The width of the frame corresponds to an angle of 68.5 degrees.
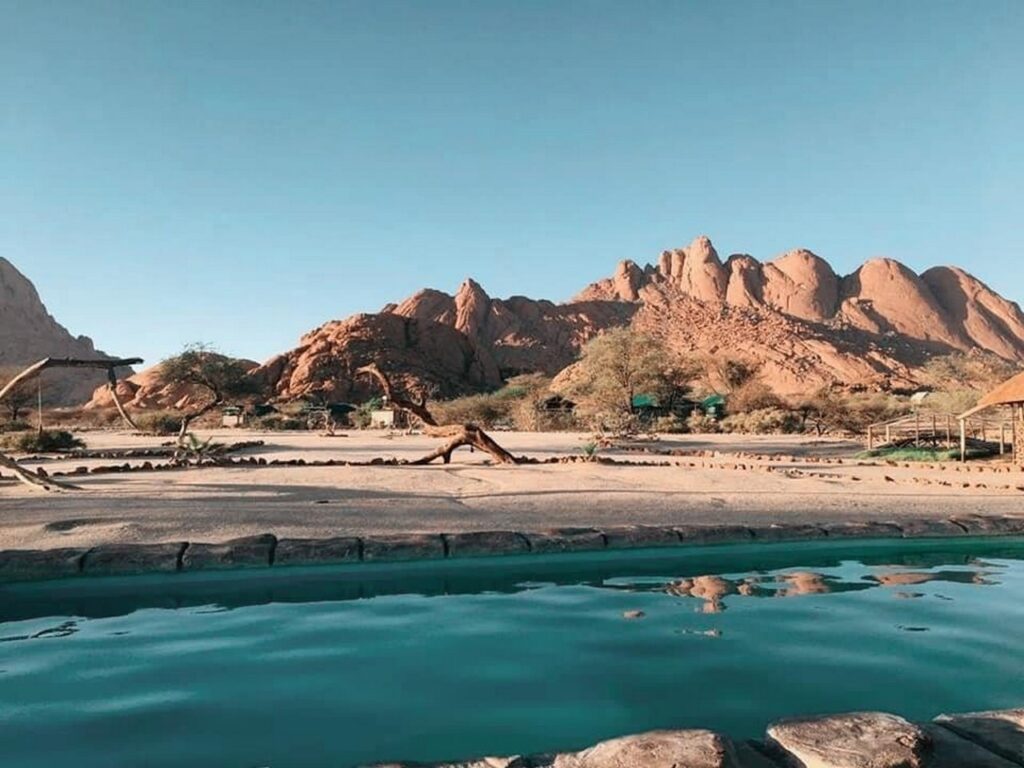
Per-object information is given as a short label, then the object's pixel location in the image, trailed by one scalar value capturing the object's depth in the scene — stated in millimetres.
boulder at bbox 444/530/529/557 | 6062
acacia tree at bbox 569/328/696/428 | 34250
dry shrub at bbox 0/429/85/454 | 20188
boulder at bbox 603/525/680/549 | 6418
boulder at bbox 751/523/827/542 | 6766
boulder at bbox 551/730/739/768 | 2246
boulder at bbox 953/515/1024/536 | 7242
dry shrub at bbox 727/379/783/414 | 39406
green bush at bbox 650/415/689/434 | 32844
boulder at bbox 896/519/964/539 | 7102
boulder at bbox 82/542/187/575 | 5379
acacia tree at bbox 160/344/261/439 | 39688
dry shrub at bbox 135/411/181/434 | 33050
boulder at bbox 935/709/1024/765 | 2327
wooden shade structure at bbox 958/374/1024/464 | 16281
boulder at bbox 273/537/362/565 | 5695
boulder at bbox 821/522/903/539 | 6961
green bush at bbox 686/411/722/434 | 33016
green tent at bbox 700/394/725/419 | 38938
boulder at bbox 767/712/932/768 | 2248
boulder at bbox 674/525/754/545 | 6562
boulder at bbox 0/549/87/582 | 5270
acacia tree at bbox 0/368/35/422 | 37909
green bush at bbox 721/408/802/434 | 32156
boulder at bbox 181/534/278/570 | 5500
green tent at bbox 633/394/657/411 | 36750
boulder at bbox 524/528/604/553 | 6261
